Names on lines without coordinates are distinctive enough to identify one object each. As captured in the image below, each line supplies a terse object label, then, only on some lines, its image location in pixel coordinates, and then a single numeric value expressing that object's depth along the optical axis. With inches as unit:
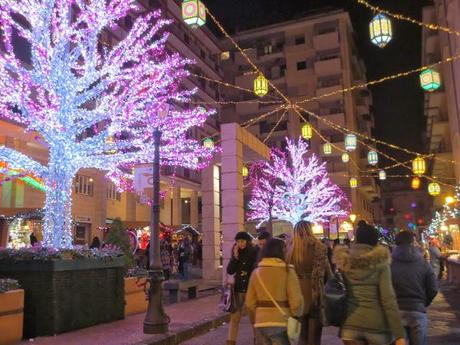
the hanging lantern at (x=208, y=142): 868.8
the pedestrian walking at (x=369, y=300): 167.6
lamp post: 363.6
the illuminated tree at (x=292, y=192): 1503.4
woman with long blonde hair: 238.8
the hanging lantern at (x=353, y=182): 1595.7
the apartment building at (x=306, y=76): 2113.7
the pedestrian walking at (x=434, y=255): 757.9
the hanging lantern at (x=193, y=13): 498.3
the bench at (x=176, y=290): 589.8
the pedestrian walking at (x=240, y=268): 303.6
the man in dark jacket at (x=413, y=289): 207.9
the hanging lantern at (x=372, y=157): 1203.2
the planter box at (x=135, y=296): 468.4
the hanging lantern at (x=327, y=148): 1360.0
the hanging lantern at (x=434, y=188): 1306.7
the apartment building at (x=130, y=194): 960.9
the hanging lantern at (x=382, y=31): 524.1
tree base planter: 359.3
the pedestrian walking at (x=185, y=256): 858.1
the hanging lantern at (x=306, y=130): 1076.0
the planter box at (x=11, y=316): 326.6
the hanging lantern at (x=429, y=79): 648.4
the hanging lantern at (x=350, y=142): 1059.3
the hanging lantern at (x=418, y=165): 959.6
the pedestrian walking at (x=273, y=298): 182.5
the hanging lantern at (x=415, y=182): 1293.6
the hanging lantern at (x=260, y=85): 773.3
